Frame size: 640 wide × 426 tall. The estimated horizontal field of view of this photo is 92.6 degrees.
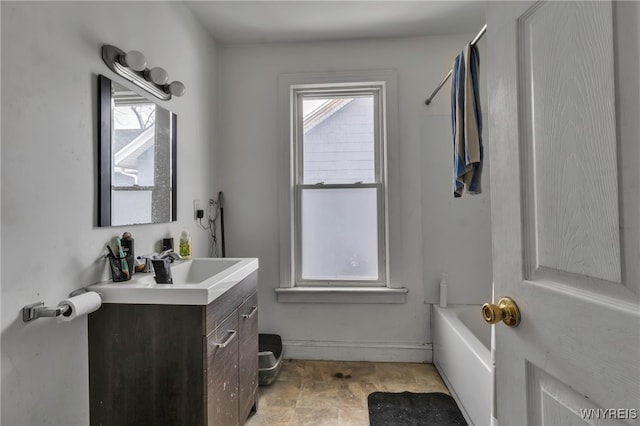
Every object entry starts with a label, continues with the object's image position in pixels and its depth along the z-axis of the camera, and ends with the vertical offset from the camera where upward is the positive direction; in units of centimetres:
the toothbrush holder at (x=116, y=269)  122 -20
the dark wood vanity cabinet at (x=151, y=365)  110 -53
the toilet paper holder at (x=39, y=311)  91 -27
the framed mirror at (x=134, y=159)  122 +28
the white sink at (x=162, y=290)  109 -26
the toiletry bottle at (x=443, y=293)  221 -56
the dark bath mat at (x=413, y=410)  162 -109
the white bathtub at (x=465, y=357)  146 -81
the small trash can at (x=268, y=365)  194 -96
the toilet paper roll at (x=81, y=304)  94 -27
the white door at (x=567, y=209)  46 +1
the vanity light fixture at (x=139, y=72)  125 +67
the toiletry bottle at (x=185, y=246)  175 -15
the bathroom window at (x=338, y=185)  238 +25
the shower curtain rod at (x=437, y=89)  136 +85
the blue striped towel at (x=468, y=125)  138 +42
